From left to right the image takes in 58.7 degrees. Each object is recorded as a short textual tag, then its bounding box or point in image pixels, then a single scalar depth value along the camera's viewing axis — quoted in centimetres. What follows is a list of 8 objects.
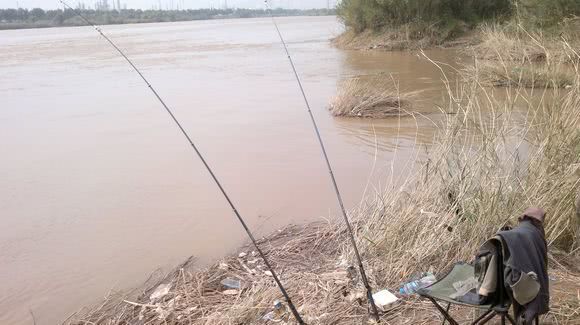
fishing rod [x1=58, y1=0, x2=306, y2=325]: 248
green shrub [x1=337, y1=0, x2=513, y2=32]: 2095
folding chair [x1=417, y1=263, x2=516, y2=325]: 204
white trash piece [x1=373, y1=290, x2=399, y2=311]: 292
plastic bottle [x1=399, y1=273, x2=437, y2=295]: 300
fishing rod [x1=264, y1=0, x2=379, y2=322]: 260
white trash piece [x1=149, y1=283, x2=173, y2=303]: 359
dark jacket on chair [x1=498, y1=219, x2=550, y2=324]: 188
